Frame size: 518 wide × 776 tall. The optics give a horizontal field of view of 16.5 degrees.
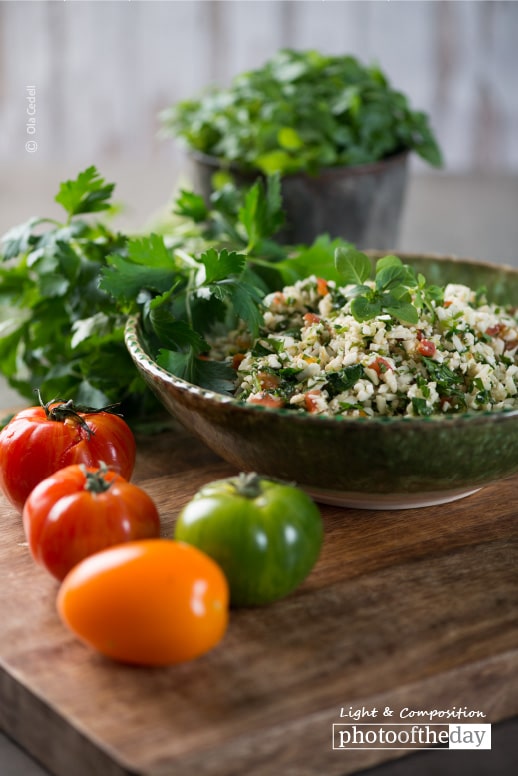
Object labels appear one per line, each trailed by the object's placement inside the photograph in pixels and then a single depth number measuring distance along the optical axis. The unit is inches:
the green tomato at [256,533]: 30.8
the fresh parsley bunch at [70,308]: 40.0
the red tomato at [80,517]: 31.9
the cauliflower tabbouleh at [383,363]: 34.6
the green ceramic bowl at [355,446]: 32.6
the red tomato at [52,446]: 35.2
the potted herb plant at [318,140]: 50.3
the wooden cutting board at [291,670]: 28.9
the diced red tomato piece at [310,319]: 37.5
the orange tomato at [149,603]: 29.5
